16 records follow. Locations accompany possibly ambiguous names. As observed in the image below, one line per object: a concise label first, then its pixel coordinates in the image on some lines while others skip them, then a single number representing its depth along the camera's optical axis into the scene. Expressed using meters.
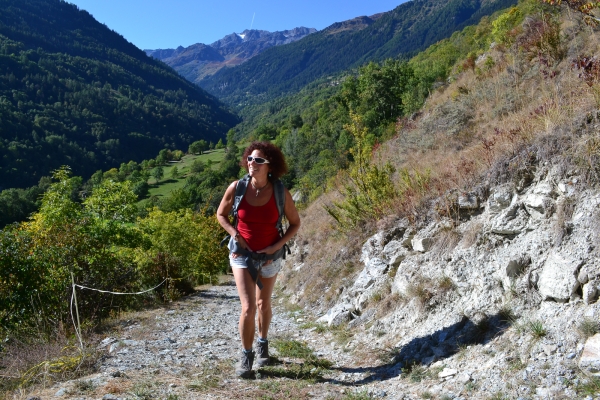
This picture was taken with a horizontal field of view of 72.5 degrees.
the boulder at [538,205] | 3.84
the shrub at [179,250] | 9.02
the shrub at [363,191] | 6.48
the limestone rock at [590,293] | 3.01
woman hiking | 3.64
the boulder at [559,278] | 3.17
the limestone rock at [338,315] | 5.18
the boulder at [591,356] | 2.62
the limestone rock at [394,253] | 5.27
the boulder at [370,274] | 5.39
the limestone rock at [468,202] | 4.71
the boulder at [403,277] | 4.69
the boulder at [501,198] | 4.30
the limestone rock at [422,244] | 4.96
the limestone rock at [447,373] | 3.25
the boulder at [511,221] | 4.01
